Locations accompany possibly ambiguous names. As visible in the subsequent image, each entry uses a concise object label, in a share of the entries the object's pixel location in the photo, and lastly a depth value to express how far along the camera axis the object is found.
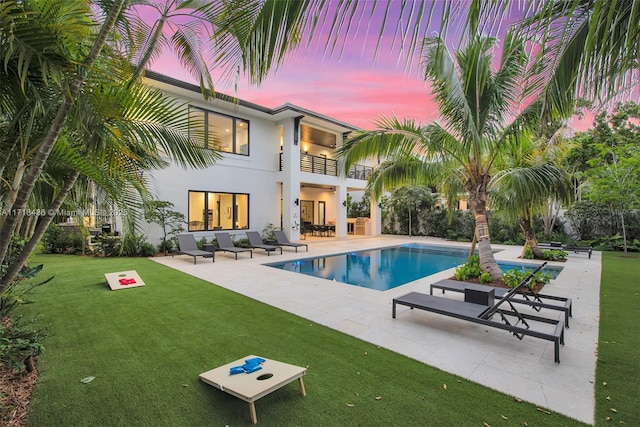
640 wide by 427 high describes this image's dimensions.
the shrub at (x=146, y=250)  12.90
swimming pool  10.15
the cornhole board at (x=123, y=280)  7.52
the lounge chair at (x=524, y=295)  5.27
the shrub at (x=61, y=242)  13.32
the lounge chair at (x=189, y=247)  11.84
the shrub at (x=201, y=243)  13.90
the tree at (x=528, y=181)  7.65
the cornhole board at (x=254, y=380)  2.87
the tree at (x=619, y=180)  13.55
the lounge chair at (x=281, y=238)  15.51
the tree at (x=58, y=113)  2.02
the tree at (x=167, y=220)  13.07
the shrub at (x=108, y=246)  12.35
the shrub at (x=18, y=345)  2.90
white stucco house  14.37
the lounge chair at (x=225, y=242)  13.17
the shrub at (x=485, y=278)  7.82
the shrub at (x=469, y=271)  8.34
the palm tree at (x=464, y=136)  6.73
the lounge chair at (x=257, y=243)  14.00
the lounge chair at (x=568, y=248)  13.66
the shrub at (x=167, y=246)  13.66
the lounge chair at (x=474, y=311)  4.17
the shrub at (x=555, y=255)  12.74
